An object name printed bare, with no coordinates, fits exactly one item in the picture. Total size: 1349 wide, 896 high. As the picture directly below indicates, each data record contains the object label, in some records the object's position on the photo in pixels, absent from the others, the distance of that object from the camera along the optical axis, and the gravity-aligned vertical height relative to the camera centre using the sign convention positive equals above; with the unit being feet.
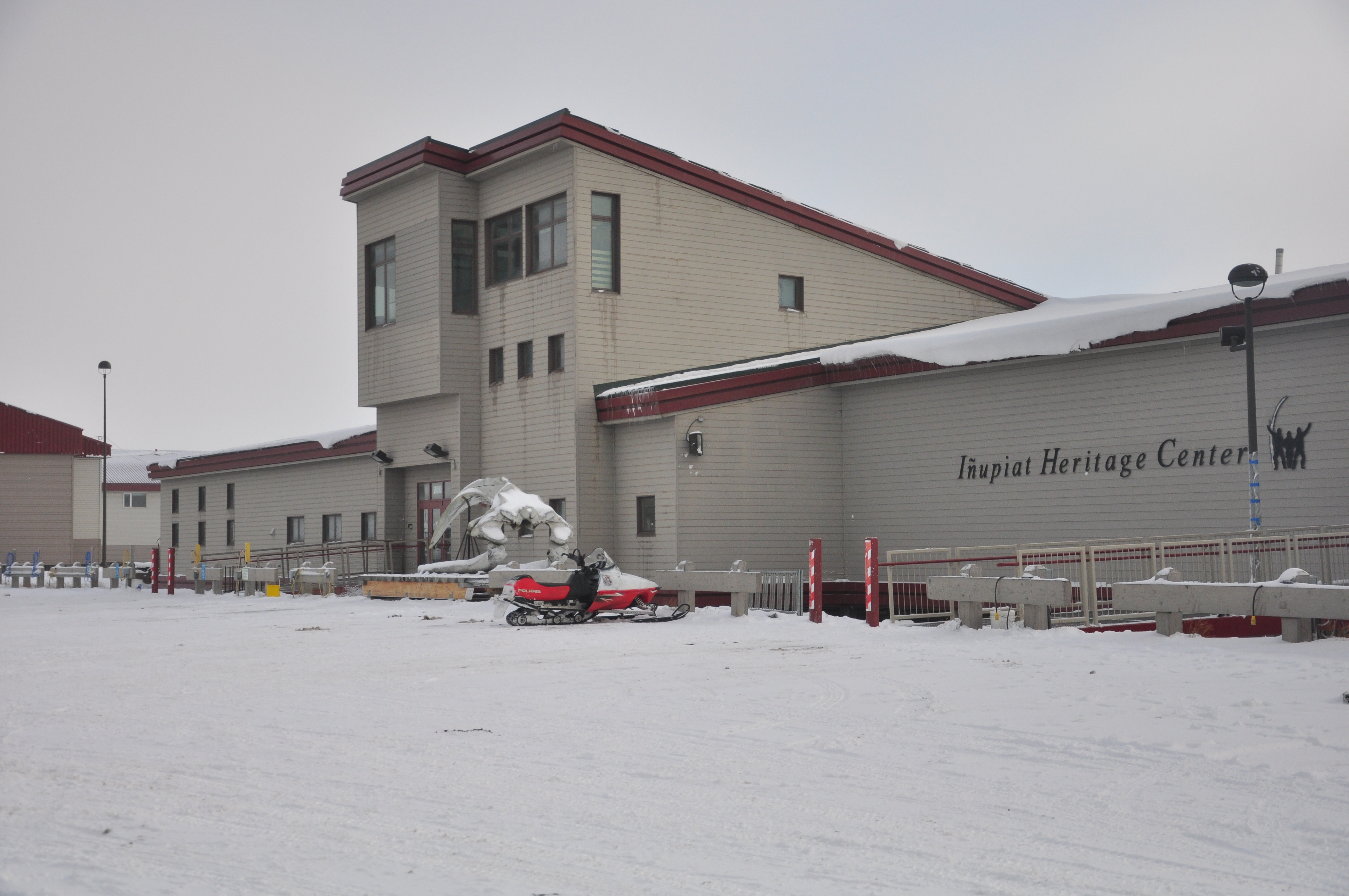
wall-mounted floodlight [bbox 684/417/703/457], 85.25 +5.81
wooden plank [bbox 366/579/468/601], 92.43 -4.25
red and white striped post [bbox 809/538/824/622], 65.51 -2.81
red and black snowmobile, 69.77 -3.74
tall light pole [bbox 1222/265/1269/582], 56.70 +7.14
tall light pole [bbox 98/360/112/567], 148.87 +10.54
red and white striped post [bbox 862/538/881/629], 63.21 -2.93
